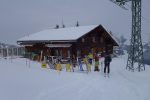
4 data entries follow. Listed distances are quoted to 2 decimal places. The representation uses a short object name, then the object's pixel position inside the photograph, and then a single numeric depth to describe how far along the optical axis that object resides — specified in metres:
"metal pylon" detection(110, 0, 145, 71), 11.75
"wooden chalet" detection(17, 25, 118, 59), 13.44
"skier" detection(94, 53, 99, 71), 8.85
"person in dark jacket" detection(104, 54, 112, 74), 8.21
